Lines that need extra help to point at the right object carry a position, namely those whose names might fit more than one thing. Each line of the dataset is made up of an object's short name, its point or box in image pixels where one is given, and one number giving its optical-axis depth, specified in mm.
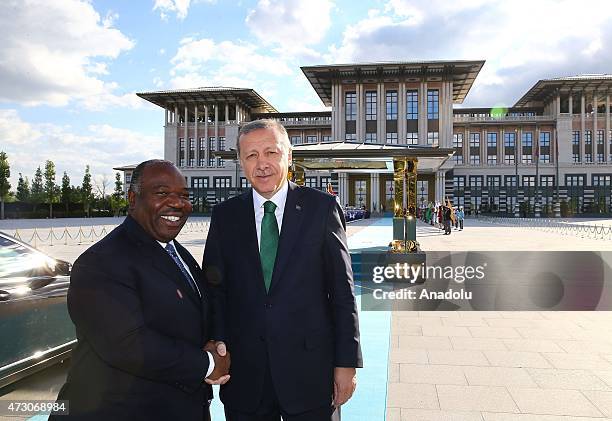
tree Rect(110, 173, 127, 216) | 68000
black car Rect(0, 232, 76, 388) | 3553
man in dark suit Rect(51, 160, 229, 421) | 1876
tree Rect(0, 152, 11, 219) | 57594
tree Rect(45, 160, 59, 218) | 70156
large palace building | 64875
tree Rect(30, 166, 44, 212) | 65438
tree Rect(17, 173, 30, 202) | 68438
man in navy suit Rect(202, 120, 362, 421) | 2330
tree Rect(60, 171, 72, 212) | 63469
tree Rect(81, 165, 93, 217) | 66000
